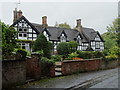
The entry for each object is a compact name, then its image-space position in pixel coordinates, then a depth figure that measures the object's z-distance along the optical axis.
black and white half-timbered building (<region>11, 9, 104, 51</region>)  30.92
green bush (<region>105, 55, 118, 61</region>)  18.63
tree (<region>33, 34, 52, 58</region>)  19.70
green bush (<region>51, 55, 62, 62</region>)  23.63
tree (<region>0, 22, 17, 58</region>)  8.58
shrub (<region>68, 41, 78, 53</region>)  28.37
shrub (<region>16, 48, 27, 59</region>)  9.28
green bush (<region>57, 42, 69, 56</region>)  28.25
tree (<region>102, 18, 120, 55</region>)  25.82
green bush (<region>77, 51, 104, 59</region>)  19.92
